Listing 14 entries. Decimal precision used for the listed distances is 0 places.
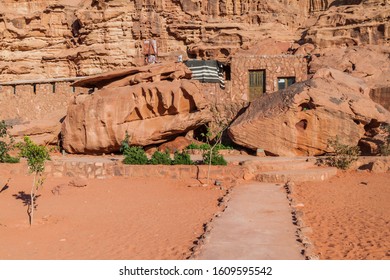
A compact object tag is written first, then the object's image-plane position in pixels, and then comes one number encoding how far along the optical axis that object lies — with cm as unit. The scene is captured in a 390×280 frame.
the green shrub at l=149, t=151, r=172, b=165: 1322
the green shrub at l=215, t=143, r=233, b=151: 1596
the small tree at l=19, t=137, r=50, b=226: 905
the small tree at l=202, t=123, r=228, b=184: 1277
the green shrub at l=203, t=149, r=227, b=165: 1277
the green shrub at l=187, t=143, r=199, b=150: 1658
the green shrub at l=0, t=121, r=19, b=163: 1426
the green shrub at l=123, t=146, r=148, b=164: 1338
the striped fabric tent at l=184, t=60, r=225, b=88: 2106
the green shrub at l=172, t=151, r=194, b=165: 1312
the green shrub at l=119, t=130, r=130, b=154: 1572
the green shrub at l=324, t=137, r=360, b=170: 1298
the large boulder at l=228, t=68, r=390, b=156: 1406
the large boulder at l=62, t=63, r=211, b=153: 1602
